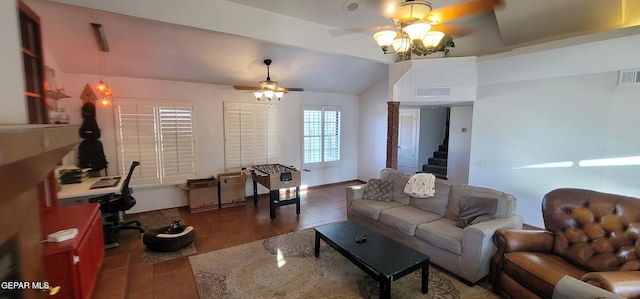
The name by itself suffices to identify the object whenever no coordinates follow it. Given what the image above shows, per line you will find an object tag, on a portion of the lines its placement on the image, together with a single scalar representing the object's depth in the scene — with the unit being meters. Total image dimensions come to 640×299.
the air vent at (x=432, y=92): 5.00
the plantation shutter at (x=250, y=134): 5.91
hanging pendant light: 3.58
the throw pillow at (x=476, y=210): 3.12
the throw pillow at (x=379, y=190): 4.30
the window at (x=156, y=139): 4.92
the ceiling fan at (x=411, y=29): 2.32
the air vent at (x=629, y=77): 3.38
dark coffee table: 2.44
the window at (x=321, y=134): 7.03
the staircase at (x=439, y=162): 7.80
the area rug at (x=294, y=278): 2.78
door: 7.28
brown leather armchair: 2.21
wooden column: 5.42
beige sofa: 2.84
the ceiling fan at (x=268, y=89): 4.49
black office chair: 3.91
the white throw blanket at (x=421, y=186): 3.88
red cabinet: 2.00
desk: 3.36
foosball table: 4.92
